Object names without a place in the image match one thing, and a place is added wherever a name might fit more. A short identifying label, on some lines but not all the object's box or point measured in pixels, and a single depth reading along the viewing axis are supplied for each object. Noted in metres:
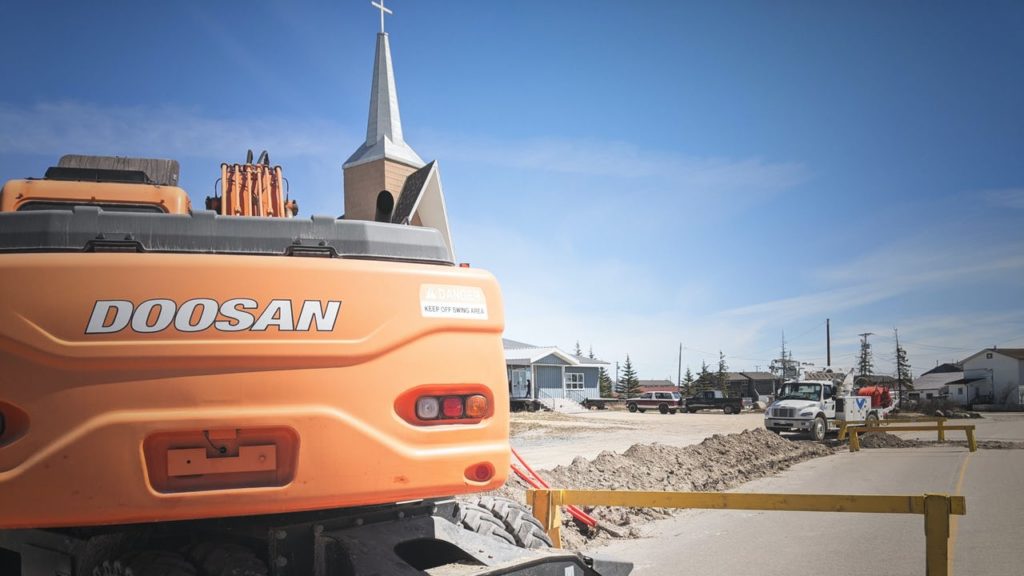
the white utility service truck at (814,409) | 24.12
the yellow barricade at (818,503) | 4.02
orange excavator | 2.42
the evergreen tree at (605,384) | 84.51
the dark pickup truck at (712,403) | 48.31
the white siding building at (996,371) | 78.81
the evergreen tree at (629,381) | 88.53
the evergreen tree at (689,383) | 87.94
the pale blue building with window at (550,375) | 49.09
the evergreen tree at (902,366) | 92.06
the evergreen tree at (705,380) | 85.88
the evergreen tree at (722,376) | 87.68
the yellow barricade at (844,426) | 20.66
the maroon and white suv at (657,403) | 49.06
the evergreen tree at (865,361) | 96.65
